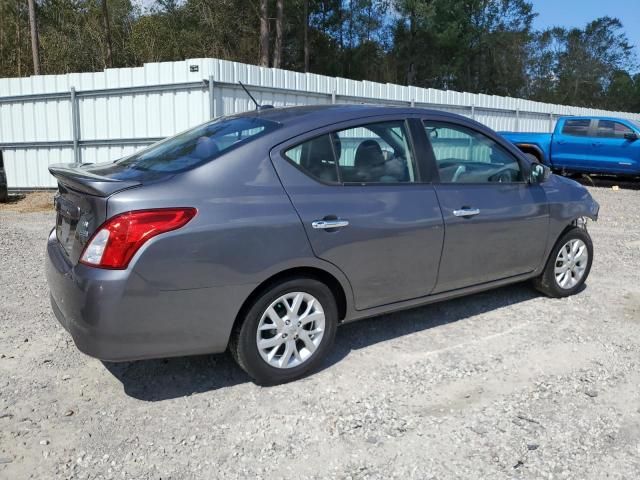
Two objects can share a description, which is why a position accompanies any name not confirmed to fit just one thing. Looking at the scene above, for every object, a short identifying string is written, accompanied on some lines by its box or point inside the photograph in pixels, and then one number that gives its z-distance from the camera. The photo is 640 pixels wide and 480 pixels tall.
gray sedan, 3.04
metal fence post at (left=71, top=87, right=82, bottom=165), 12.19
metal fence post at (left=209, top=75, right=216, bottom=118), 10.12
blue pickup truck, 14.31
